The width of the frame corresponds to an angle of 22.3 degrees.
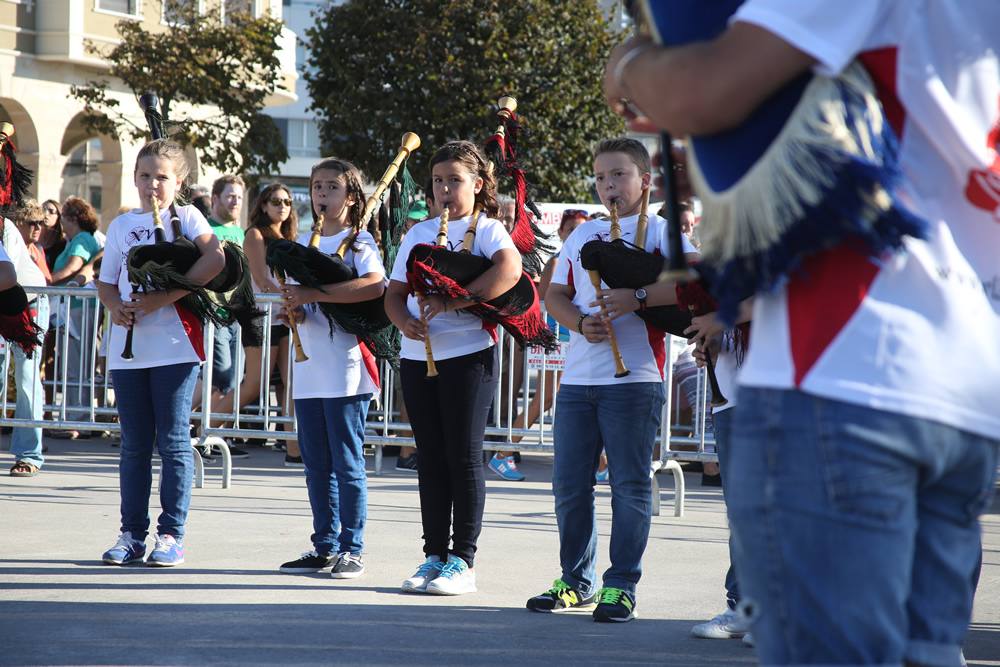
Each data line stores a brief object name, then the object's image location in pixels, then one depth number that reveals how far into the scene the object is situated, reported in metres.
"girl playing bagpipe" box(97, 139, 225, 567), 11.73
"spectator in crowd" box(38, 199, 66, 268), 22.70
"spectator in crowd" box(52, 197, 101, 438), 20.18
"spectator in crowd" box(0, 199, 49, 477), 17.77
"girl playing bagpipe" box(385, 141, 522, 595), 10.70
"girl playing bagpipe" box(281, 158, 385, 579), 11.49
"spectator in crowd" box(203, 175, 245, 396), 19.93
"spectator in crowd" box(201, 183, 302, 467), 17.27
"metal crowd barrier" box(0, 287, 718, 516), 17.30
